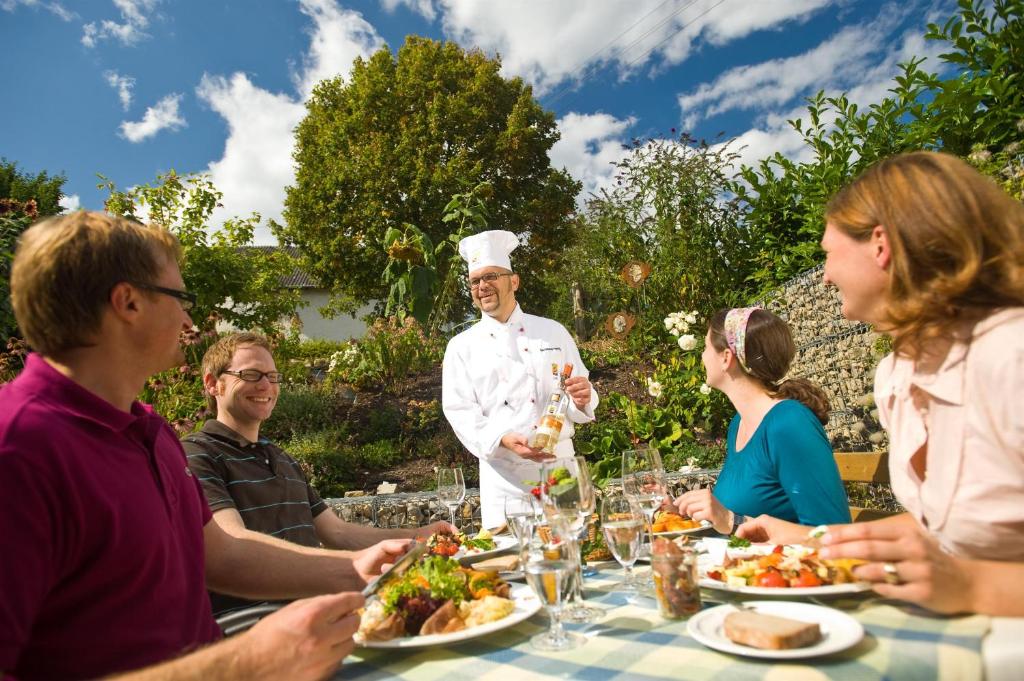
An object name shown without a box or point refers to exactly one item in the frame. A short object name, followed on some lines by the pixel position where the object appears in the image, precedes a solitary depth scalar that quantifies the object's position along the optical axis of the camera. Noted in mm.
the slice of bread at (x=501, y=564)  2115
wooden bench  2977
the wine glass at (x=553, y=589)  1393
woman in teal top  2568
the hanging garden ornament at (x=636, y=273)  9047
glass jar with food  1535
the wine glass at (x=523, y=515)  1896
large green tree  20453
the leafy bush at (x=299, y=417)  8016
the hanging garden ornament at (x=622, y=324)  9250
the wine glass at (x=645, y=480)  2025
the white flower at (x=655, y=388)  7250
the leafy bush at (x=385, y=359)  9531
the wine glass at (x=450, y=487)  2578
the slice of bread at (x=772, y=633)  1200
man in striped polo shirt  2760
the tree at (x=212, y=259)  8641
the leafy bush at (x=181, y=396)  6028
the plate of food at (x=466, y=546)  2324
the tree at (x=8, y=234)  6926
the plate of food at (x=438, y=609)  1502
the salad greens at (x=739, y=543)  2065
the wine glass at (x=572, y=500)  1628
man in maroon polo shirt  1223
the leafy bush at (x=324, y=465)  6809
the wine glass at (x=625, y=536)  1745
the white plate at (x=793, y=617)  1184
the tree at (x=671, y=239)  8490
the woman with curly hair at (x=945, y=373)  1253
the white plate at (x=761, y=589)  1497
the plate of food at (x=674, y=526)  2406
